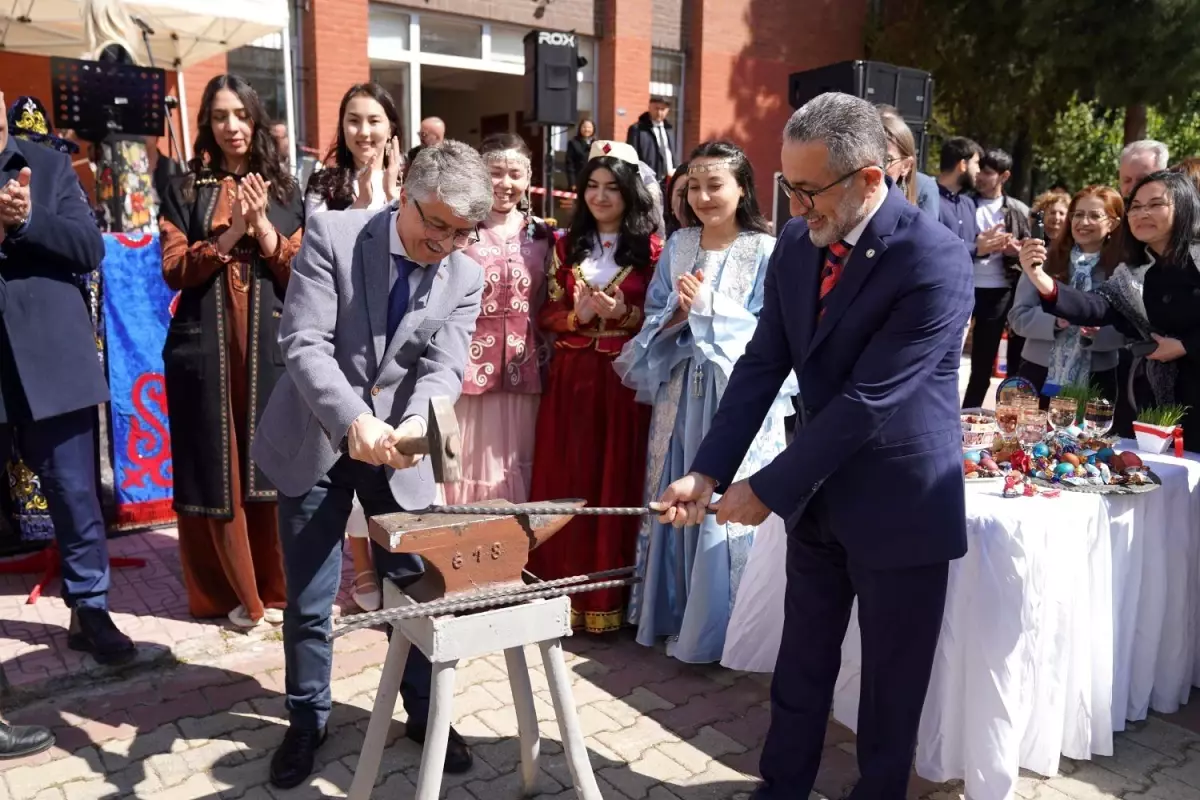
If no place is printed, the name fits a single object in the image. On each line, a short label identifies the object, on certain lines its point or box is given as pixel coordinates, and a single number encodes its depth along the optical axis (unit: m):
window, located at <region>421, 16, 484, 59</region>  11.02
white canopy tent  6.70
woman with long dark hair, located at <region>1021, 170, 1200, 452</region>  3.49
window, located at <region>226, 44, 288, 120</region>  9.59
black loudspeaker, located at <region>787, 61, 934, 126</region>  7.99
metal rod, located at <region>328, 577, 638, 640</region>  1.90
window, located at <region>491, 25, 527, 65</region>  11.47
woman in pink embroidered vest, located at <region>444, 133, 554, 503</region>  3.72
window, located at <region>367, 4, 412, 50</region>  10.48
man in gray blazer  2.31
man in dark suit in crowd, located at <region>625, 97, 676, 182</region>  10.70
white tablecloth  2.60
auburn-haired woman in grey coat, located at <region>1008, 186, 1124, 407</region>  4.27
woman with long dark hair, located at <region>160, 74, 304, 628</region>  3.38
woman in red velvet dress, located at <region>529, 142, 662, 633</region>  3.73
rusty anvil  2.08
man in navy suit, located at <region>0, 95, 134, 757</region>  3.06
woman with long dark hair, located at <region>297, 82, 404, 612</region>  3.56
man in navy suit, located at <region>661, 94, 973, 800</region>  2.14
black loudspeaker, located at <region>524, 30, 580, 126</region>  8.45
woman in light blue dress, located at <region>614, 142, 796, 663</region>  3.39
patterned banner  4.53
